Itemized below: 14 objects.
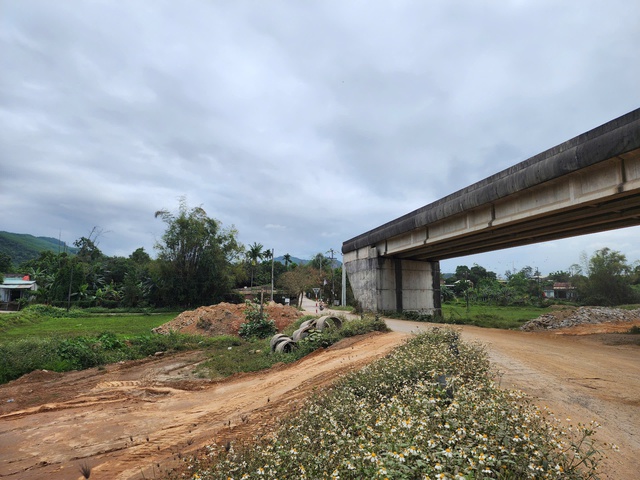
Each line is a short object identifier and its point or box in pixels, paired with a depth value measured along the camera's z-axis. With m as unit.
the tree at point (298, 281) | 46.92
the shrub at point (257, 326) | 18.94
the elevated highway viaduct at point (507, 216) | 9.24
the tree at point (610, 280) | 37.88
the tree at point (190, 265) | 42.69
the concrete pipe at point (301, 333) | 13.77
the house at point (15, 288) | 46.61
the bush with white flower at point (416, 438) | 2.80
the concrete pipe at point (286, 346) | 13.08
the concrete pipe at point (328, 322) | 14.13
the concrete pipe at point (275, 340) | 13.96
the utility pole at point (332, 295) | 43.41
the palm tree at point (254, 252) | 60.91
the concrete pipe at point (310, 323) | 14.91
